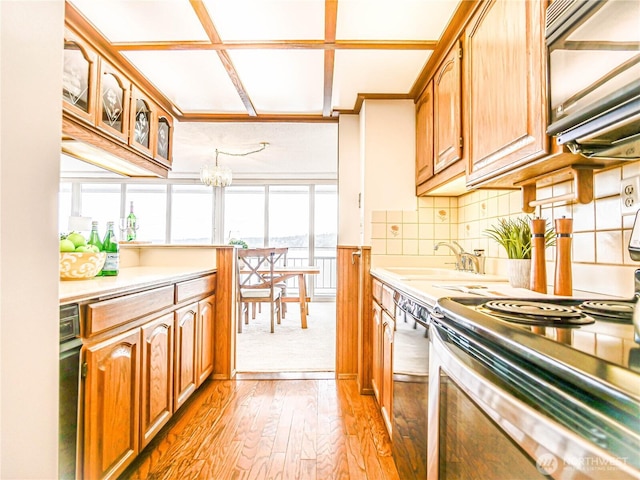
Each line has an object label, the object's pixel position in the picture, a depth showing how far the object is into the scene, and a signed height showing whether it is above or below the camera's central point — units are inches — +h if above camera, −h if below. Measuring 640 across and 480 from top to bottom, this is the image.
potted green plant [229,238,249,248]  201.0 +0.9
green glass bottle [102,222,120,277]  70.0 -2.1
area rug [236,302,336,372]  115.7 -39.9
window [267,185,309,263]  243.9 +18.7
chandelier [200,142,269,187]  172.2 +33.8
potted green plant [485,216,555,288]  55.5 -0.6
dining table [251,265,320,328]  167.8 -16.4
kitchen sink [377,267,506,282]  68.1 -6.5
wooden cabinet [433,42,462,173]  67.4 +28.1
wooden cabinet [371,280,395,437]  67.2 -23.0
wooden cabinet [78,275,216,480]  47.3 -21.8
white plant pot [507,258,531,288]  55.5 -4.2
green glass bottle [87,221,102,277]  72.5 +1.0
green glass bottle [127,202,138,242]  108.3 +4.9
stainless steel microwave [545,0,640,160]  27.1 +15.7
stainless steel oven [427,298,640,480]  15.3 -8.4
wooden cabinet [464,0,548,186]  42.4 +22.4
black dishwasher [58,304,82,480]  41.9 -17.8
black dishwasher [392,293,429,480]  44.1 -20.2
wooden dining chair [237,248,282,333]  158.7 -20.3
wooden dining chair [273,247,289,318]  166.1 -19.7
